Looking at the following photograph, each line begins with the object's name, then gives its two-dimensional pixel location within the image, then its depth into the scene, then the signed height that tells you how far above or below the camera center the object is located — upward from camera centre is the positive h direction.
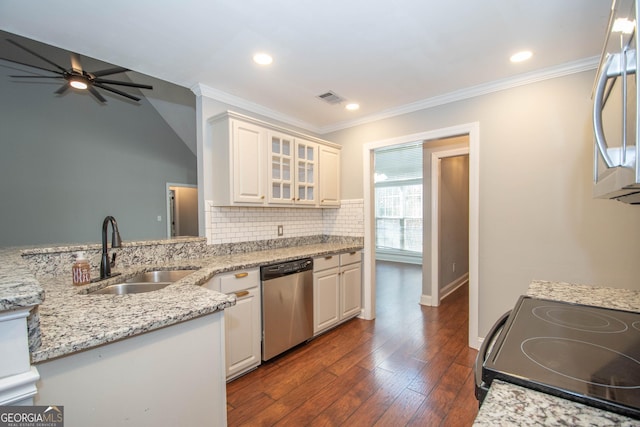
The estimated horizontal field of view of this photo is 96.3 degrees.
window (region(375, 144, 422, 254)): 6.89 +0.09
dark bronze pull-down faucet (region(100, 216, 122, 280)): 1.79 -0.24
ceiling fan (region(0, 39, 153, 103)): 2.61 +1.30
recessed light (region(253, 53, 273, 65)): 2.12 +1.15
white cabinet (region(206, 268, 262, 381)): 2.17 -0.88
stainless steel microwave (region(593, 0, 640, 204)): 0.49 +0.21
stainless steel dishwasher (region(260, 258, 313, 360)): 2.44 -0.87
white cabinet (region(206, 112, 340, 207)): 2.59 +0.46
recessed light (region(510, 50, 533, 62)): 2.11 +1.14
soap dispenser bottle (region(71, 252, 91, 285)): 1.63 -0.35
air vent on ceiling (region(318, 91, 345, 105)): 2.80 +1.12
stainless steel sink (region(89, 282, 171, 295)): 1.76 -0.49
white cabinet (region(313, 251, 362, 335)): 2.93 -0.89
